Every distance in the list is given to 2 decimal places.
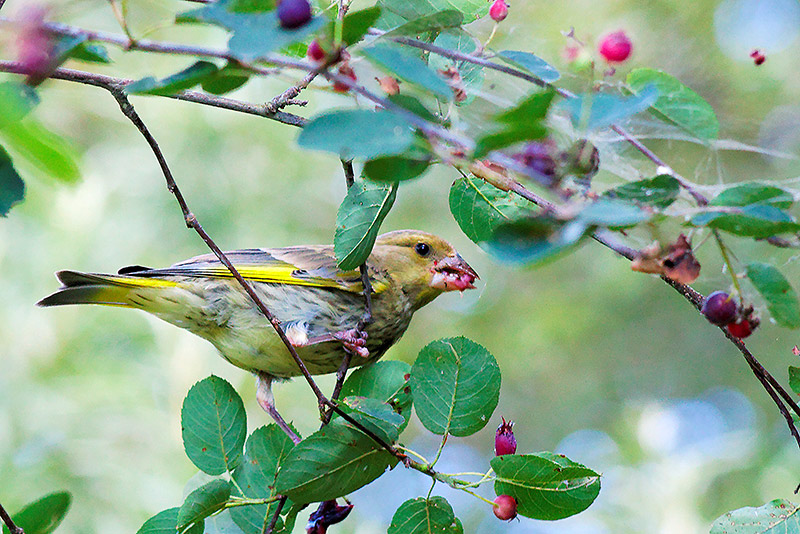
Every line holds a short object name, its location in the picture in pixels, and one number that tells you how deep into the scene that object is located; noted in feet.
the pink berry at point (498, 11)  13.88
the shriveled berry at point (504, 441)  13.97
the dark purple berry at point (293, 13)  13.59
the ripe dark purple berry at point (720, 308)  13.71
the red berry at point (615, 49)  13.74
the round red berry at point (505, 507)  13.89
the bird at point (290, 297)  14.52
